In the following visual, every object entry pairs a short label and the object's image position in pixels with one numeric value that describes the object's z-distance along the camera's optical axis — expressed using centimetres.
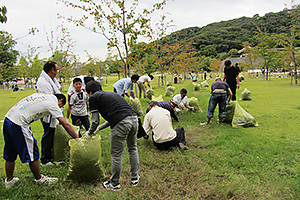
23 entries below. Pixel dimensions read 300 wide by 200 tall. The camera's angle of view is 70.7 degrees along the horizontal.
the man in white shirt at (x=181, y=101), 648
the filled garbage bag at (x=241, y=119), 532
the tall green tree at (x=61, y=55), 1490
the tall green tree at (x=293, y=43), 1653
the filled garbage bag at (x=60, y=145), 333
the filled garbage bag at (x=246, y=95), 966
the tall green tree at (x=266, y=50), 2057
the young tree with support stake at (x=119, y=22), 874
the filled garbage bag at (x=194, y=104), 706
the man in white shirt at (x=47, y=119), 329
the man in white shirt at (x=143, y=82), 1071
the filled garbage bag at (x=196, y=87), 1430
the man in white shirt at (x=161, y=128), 371
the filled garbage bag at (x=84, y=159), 264
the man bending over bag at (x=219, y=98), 528
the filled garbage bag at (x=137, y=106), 676
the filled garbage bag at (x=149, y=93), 1098
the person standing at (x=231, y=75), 600
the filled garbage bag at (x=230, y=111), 554
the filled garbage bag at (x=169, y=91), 1143
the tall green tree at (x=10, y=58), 2753
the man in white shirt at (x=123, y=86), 677
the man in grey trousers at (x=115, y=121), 256
